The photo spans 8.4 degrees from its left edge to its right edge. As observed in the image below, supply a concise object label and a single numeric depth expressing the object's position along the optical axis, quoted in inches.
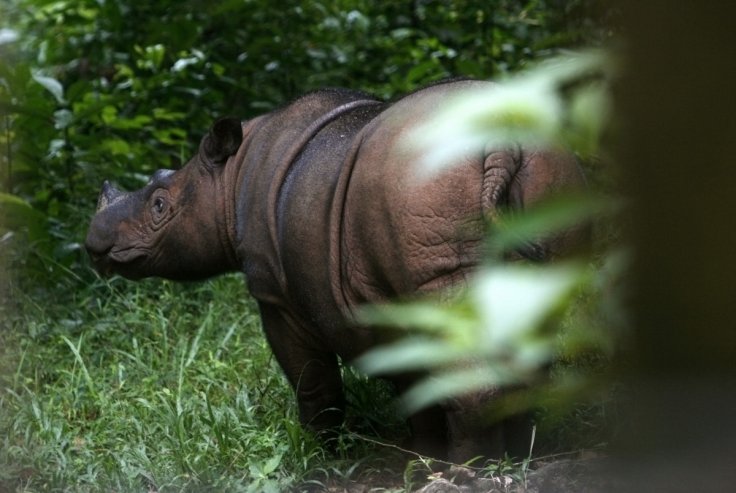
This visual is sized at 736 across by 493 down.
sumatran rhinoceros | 600.0
